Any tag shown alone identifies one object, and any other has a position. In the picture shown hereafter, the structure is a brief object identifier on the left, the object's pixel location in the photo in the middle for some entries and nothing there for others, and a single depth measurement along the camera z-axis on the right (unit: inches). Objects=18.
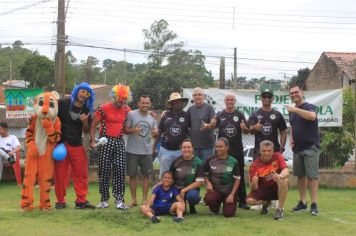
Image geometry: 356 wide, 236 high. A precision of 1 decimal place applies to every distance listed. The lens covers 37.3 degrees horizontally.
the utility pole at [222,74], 495.8
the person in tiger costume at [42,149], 303.9
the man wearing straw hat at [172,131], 325.7
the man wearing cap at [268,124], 317.7
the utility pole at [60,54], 479.2
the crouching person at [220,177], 297.3
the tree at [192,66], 1691.1
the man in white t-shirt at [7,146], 436.1
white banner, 458.6
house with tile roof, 1486.2
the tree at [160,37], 2119.8
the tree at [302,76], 1946.0
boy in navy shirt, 284.0
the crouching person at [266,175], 293.1
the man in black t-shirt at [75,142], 314.3
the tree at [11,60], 2849.4
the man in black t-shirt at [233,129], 325.1
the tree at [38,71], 1754.4
